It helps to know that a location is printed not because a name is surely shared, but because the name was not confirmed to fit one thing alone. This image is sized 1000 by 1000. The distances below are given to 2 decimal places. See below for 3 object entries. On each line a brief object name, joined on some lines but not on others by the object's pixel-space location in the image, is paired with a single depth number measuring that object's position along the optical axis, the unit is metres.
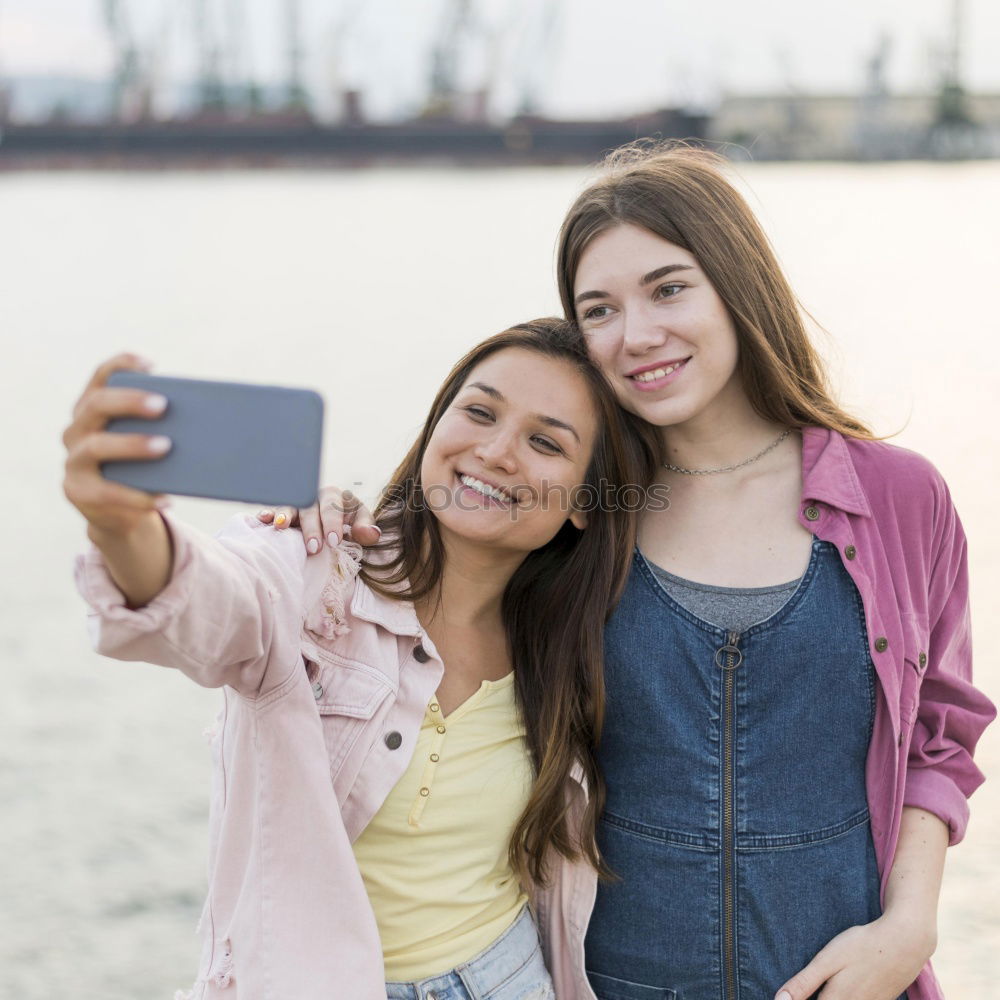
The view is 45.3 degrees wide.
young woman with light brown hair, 1.40
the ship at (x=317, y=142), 33.31
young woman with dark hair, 1.12
